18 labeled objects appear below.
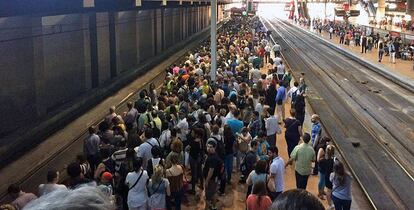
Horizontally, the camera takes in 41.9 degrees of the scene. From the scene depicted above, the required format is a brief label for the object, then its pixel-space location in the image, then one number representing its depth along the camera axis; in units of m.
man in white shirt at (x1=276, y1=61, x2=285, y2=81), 19.99
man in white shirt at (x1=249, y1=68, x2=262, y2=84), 18.34
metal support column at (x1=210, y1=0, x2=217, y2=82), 17.06
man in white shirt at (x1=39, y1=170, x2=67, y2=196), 6.80
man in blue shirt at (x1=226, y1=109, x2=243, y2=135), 10.91
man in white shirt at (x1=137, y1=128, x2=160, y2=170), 8.93
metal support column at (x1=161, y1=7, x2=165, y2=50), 37.74
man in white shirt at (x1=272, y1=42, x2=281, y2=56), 26.80
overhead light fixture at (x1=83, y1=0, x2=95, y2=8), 12.84
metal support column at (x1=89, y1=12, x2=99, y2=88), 21.20
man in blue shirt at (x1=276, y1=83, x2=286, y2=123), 15.43
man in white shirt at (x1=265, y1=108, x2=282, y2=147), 11.87
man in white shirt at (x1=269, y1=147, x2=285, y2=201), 8.24
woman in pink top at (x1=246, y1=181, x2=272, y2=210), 6.16
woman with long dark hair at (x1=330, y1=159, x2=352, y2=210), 8.12
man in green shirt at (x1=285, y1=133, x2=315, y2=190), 9.38
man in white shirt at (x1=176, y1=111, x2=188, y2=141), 10.37
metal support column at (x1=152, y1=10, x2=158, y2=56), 35.12
